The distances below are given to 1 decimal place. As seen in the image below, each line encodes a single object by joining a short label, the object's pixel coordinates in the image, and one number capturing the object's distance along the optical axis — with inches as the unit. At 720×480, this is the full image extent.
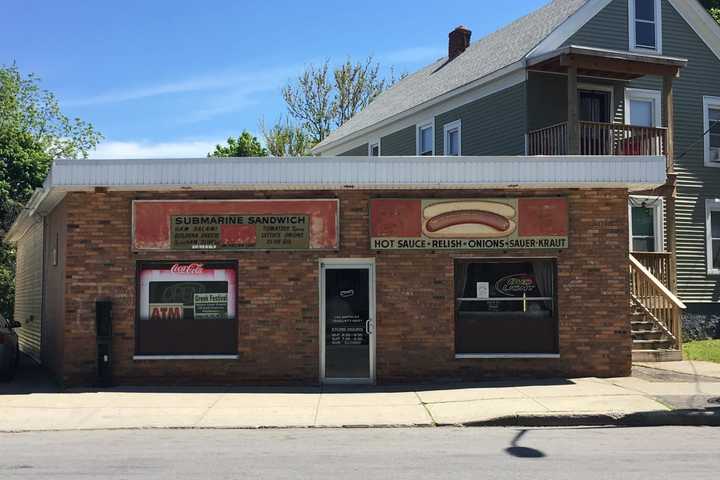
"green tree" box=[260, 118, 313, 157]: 1844.2
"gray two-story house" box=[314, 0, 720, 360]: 773.9
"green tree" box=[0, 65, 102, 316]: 1019.3
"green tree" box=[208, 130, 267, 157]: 1974.7
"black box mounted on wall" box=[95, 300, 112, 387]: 508.7
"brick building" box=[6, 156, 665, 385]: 517.0
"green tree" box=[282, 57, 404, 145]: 1804.9
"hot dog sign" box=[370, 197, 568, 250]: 526.9
